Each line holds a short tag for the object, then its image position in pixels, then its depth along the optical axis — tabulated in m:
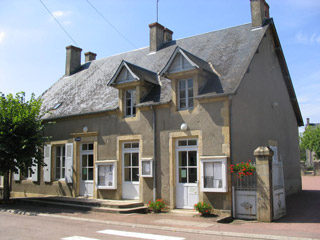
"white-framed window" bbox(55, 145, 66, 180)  15.01
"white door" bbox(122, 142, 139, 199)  12.40
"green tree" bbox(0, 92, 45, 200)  12.80
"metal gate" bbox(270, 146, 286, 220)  9.67
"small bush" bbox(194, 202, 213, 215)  10.02
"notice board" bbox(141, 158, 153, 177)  11.70
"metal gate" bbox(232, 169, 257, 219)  9.60
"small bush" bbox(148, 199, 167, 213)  11.06
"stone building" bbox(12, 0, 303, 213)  10.70
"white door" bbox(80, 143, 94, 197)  13.83
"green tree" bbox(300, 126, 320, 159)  41.94
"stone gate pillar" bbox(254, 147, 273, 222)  9.21
